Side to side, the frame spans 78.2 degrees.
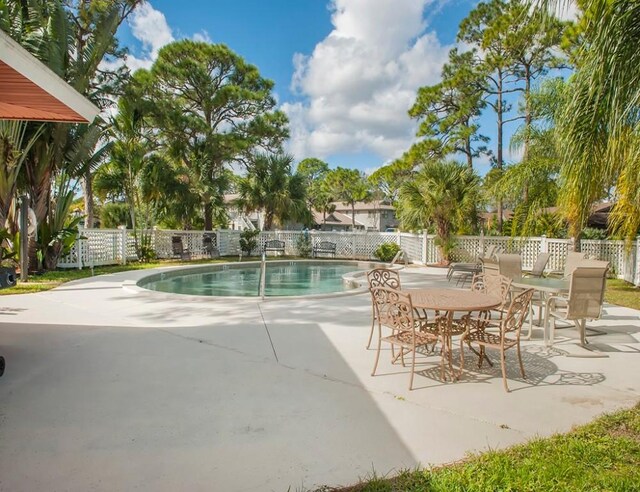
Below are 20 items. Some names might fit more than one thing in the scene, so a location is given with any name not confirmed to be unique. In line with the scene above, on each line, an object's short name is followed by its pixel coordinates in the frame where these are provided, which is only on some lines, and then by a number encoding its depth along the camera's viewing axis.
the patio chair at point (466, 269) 10.16
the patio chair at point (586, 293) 4.55
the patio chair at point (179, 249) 16.64
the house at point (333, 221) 55.19
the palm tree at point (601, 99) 3.14
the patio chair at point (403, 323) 3.62
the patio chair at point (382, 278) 5.13
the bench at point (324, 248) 19.28
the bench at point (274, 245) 19.60
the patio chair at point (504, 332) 3.63
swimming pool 10.88
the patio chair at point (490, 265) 6.41
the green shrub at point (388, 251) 16.91
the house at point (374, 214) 62.32
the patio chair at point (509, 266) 6.15
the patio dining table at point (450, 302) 3.77
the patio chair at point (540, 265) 8.31
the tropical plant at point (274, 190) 19.30
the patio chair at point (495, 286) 4.27
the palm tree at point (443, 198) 14.30
